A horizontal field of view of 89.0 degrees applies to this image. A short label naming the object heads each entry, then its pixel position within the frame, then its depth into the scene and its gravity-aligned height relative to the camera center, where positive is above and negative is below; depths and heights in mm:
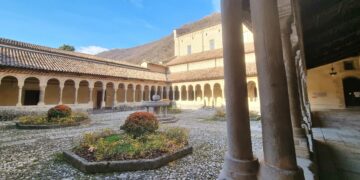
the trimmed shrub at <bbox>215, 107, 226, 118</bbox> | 13641 -918
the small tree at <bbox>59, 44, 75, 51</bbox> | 33588 +10971
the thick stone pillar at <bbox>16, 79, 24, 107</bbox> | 14512 +1566
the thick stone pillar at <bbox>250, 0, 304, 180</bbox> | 1927 +17
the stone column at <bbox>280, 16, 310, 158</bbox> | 3752 +33
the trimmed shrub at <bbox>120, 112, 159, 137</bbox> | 6082 -673
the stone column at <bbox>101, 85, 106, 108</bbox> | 20653 +742
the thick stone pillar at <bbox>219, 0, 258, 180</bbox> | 2527 +117
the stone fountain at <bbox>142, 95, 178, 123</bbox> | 12180 -374
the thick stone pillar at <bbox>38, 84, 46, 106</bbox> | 15778 +1079
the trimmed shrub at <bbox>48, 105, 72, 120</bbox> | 11047 -305
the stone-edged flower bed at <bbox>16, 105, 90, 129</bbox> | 10016 -756
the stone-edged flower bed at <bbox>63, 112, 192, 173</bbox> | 4234 -1209
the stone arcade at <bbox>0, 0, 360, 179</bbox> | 2020 +1466
